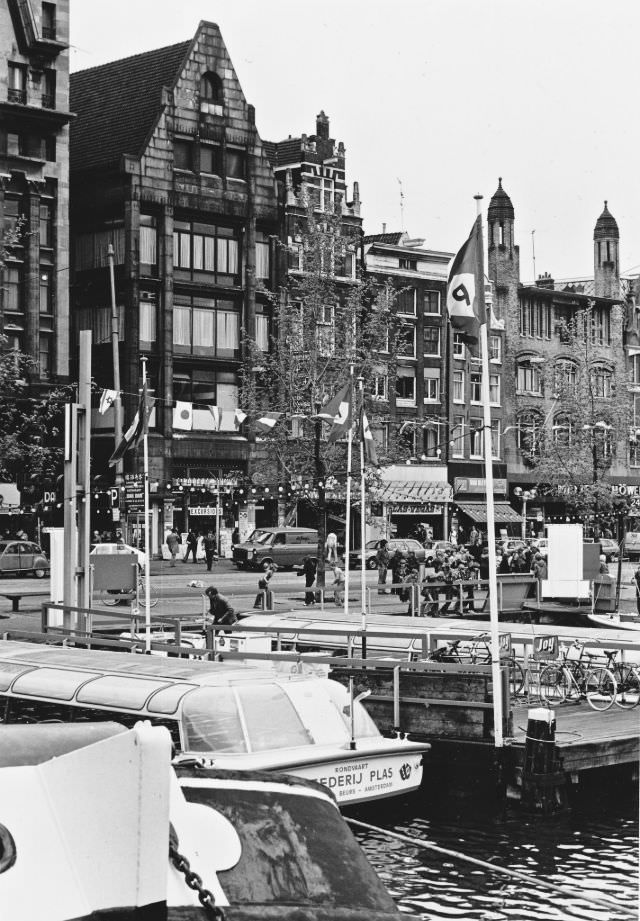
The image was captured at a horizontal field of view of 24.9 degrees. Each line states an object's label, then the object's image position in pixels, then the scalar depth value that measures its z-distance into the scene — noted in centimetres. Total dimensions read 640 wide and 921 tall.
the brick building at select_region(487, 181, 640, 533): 8775
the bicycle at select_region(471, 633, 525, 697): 2373
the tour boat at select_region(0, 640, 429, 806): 1700
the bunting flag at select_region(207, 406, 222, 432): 4846
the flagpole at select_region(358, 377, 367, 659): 2549
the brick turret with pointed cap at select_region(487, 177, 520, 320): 8894
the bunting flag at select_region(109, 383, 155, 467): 3427
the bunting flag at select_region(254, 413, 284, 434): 4306
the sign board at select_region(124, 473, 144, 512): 3216
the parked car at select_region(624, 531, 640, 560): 7625
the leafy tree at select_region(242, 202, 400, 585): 5250
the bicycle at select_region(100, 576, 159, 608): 3354
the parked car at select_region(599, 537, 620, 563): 7038
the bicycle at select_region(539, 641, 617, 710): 2342
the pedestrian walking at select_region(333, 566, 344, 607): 3782
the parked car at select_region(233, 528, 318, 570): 6125
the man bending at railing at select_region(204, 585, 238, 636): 2803
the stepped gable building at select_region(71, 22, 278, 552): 6862
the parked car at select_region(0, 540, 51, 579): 5497
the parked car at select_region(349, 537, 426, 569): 6225
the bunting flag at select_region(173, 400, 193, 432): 4199
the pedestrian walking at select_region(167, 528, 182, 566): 6253
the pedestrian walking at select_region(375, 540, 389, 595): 5441
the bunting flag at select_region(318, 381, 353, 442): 3497
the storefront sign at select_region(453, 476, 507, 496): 8338
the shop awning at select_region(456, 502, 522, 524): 8319
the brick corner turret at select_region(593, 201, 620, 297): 9881
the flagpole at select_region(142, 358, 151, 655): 2317
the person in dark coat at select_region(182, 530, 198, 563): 6280
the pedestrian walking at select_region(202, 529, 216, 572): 5869
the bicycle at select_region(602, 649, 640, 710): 2367
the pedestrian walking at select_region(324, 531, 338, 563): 6147
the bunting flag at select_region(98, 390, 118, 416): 4322
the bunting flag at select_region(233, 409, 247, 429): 4684
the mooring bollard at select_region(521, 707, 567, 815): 1883
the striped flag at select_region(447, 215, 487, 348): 1975
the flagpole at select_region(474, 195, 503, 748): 1933
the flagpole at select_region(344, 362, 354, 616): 3162
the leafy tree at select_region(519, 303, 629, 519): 6869
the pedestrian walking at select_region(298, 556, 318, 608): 4894
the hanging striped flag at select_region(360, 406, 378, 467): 3531
